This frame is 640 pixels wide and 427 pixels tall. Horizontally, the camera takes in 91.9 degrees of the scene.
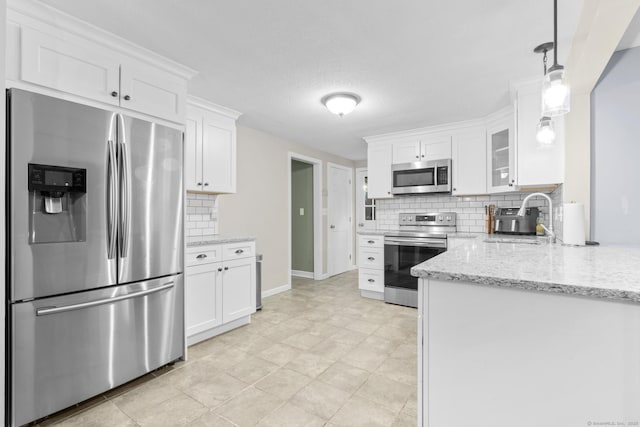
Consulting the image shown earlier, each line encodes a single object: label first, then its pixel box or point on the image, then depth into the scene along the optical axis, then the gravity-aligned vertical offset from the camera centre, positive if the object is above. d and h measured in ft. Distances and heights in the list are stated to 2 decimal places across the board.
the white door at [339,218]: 17.97 -0.24
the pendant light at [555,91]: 4.74 +1.91
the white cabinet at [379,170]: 14.29 +2.08
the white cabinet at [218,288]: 8.52 -2.25
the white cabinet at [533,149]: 8.54 +1.86
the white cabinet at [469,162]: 12.08 +2.10
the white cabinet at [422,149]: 12.89 +2.84
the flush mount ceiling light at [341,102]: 9.48 +3.48
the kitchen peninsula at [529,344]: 3.08 -1.43
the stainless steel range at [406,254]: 11.76 -1.57
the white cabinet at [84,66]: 5.43 +3.02
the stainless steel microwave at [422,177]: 12.85 +1.60
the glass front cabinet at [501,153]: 10.49 +2.23
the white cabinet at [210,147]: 9.73 +2.21
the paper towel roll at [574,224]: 6.46 -0.20
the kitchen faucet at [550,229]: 6.63 -0.42
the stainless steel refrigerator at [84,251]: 5.24 -0.73
